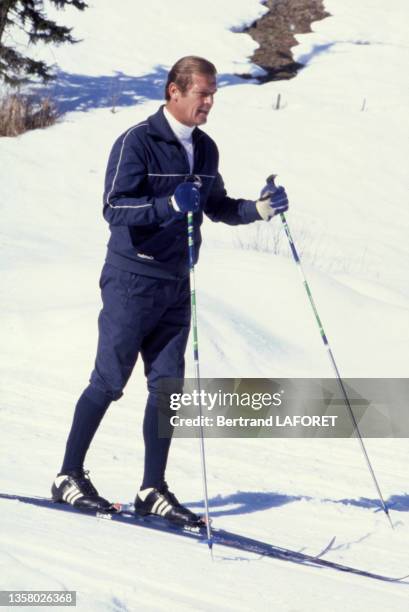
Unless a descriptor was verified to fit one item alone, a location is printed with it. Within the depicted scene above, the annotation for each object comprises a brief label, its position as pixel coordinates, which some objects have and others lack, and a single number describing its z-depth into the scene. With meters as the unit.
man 7.19
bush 27.95
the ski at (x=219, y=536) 7.04
